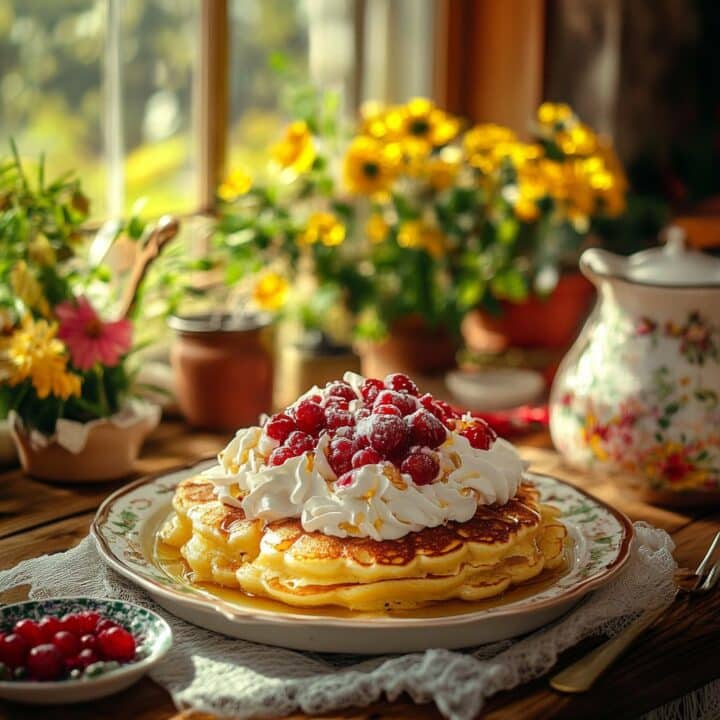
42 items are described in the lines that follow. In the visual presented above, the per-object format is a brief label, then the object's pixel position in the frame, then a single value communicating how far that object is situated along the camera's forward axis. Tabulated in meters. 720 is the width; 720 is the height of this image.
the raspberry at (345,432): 0.88
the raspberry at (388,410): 0.88
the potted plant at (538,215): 1.35
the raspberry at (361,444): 0.87
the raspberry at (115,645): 0.78
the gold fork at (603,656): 0.79
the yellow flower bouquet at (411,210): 1.28
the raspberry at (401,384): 0.91
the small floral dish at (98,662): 0.76
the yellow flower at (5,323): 1.04
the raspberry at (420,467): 0.85
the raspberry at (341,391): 0.91
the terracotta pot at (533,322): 1.46
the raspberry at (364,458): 0.86
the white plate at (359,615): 0.80
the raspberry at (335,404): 0.90
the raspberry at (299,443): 0.87
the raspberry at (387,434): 0.86
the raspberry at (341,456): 0.87
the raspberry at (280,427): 0.89
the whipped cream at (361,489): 0.84
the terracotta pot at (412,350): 1.36
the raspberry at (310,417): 0.89
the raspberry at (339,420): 0.89
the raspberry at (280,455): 0.87
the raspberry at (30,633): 0.78
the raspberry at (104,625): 0.79
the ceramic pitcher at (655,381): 1.02
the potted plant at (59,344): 1.02
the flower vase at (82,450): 1.05
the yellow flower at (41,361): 1.01
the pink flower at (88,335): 1.04
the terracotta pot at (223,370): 1.18
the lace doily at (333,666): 0.77
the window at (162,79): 1.24
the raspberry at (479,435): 0.90
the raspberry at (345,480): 0.85
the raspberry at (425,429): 0.87
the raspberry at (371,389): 0.91
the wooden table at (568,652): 0.77
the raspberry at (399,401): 0.88
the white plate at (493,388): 1.28
